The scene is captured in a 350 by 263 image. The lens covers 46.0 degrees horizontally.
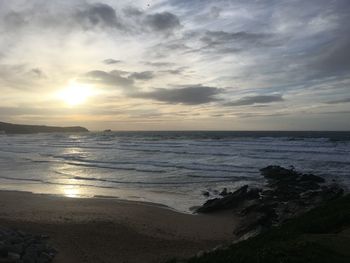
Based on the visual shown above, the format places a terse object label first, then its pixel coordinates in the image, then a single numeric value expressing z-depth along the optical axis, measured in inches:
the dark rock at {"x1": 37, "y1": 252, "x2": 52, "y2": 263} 462.8
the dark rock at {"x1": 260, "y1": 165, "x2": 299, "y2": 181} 1248.6
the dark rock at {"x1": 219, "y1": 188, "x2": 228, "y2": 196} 960.0
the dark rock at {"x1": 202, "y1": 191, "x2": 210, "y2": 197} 953.4
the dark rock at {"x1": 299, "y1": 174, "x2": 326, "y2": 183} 1189.7
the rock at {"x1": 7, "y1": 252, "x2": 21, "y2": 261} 430.0
